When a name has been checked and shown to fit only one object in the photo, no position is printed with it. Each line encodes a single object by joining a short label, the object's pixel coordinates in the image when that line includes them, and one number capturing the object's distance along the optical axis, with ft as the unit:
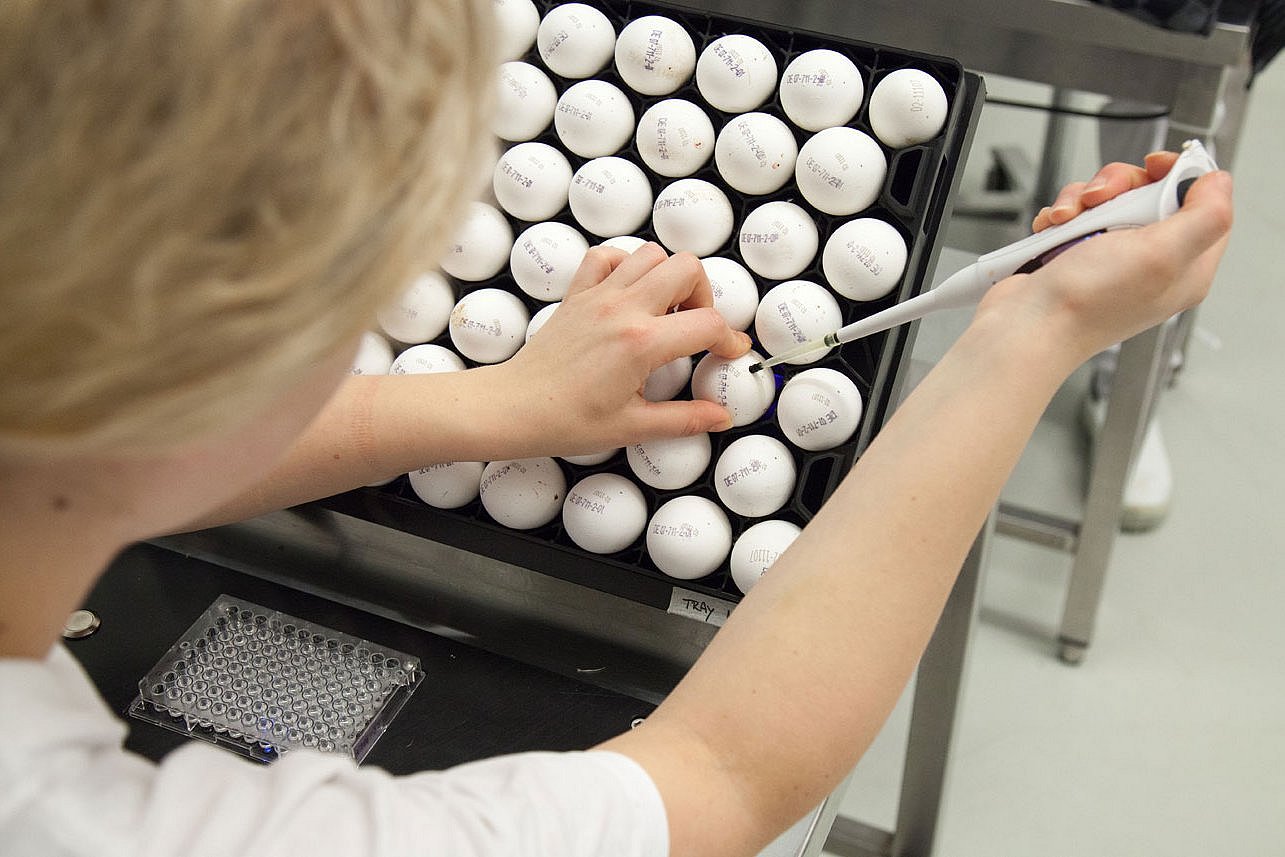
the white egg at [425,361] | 2.76
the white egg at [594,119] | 2.88
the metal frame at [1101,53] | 3.67
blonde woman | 1.14
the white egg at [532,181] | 2.88
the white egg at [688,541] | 2.48
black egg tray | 2.53
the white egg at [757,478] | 2.52
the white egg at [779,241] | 2.70
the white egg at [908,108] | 2.66
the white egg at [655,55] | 2.88
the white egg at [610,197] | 2.81
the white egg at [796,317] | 2.61
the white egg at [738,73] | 2.81
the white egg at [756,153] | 2.75
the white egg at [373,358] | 2.81
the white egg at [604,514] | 2.55
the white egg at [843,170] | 2.66
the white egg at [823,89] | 2.74
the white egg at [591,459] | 2.66
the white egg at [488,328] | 2.77
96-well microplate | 2.39
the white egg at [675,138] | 2.83
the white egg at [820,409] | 2.52
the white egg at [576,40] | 2.95
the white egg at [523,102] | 2.94
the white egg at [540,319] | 2.74
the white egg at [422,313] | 2.84
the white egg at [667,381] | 2.60
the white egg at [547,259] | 2.80
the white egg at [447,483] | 2.64
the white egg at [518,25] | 3.00
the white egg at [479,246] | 2.89
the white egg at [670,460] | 2.58
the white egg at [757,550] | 2.41
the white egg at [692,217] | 2.75
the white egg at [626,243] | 2.76
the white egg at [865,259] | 2.60
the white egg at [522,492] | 2.60
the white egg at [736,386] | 2.59
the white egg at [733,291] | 2.68
